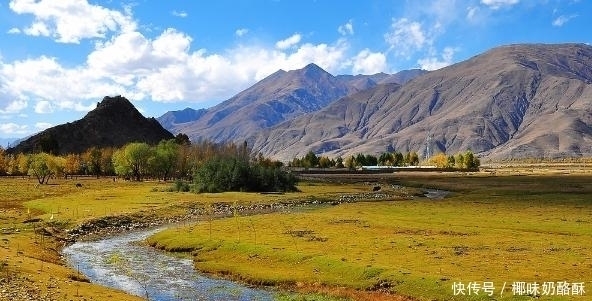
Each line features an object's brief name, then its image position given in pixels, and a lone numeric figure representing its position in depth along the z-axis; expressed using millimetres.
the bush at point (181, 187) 139750
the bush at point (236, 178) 141000
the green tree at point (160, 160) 195375
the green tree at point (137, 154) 197500
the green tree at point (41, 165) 176125
